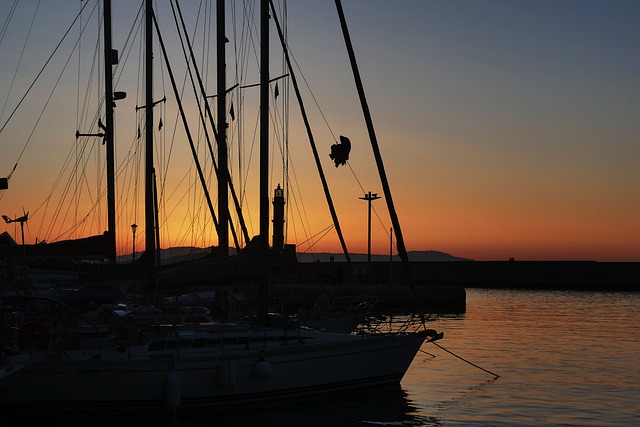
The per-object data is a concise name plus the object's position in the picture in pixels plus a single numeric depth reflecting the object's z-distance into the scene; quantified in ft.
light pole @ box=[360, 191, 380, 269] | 221.21
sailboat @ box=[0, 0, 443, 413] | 64.03
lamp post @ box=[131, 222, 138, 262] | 162.97
